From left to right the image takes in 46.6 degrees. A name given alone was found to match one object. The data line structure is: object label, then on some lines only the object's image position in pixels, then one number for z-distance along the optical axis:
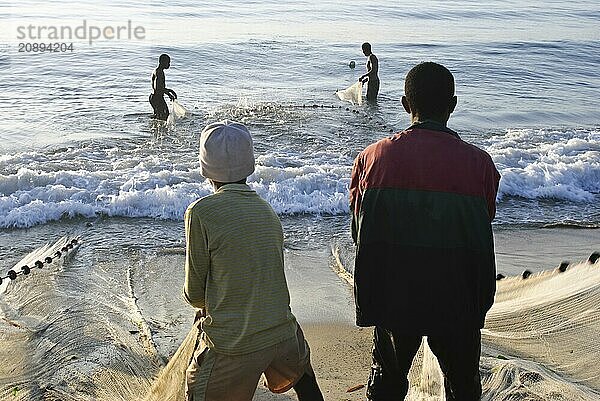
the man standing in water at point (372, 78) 15.24
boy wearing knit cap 2.52
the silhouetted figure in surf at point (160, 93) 12.76
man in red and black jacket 2.50
